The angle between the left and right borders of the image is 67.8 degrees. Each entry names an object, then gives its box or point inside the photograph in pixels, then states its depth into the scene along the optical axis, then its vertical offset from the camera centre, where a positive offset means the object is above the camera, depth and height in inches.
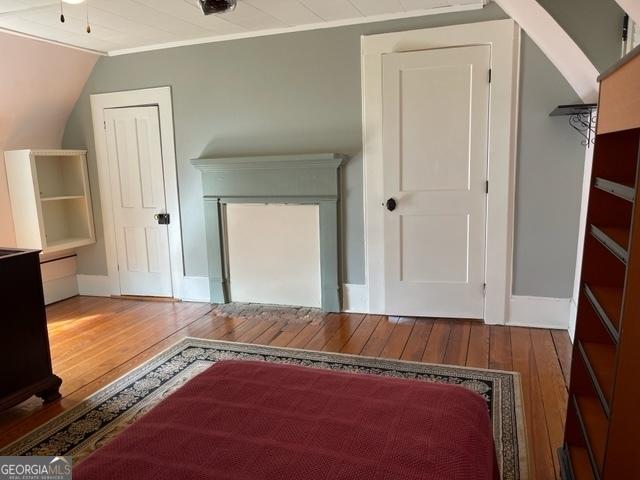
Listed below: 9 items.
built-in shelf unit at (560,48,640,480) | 48.3 -18.6
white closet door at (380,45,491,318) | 134.2 -5.2
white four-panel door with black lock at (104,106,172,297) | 170.7 -10.2
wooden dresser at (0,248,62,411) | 94.8 -32.8
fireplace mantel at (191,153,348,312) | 149.9 -7.6
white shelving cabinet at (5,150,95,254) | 160.1 -8.9
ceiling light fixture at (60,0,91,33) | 110.4 +40.3
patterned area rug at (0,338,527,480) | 85.4 -48.7
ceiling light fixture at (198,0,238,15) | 110.3 +37.5
